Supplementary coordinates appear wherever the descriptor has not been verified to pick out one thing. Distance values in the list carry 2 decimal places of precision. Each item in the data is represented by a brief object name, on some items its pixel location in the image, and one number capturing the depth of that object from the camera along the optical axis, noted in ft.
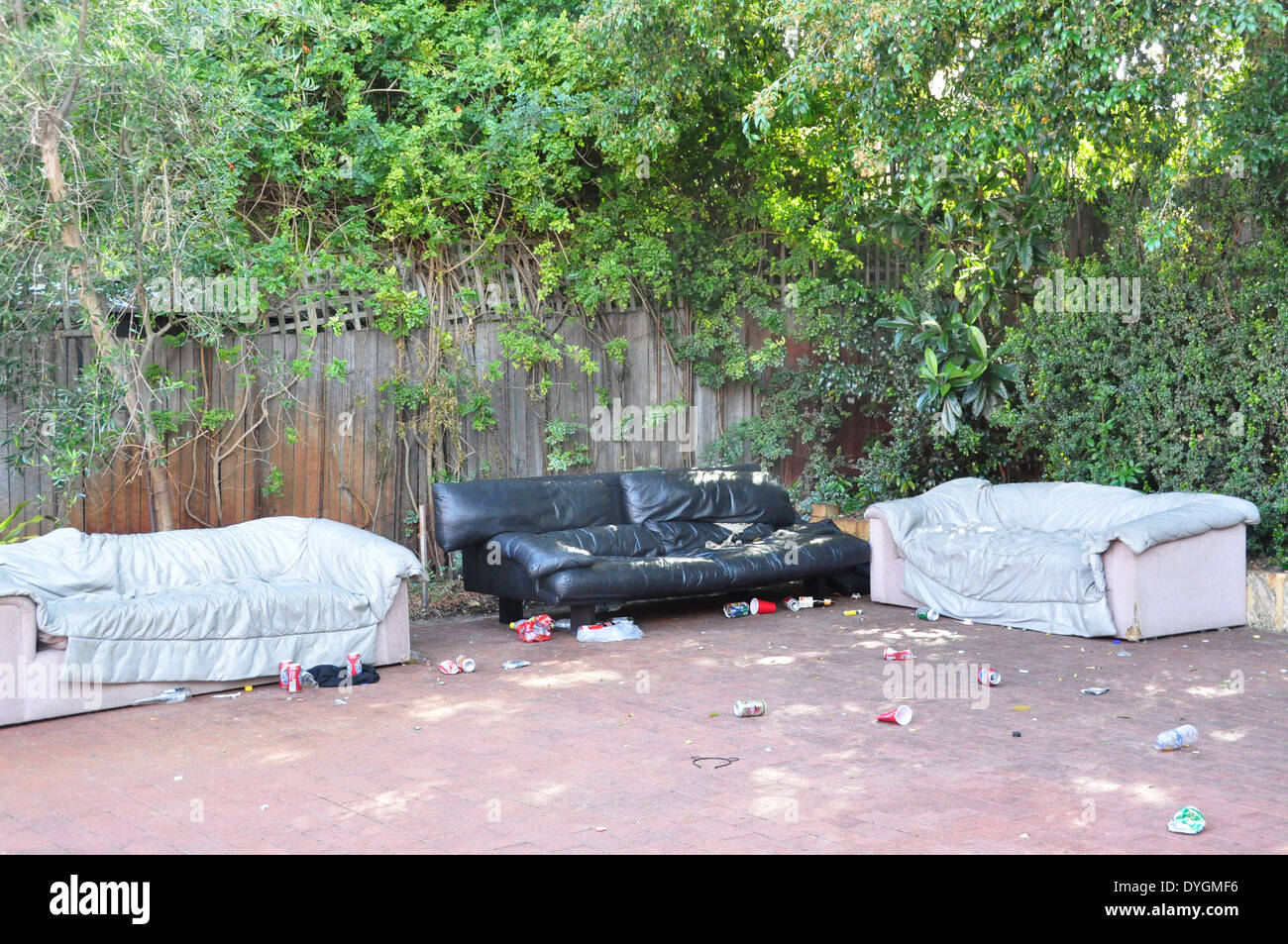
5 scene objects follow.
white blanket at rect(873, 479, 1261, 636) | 23.44
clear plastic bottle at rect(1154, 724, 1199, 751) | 15.75
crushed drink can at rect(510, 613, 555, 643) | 24.21
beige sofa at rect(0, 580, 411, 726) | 17.60
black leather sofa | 24.84
